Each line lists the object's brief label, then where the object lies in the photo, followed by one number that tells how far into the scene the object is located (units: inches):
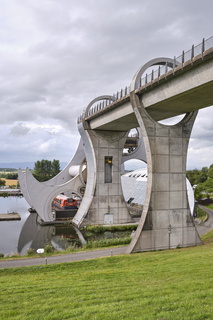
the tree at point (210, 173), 3425.2
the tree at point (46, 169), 3555.6
